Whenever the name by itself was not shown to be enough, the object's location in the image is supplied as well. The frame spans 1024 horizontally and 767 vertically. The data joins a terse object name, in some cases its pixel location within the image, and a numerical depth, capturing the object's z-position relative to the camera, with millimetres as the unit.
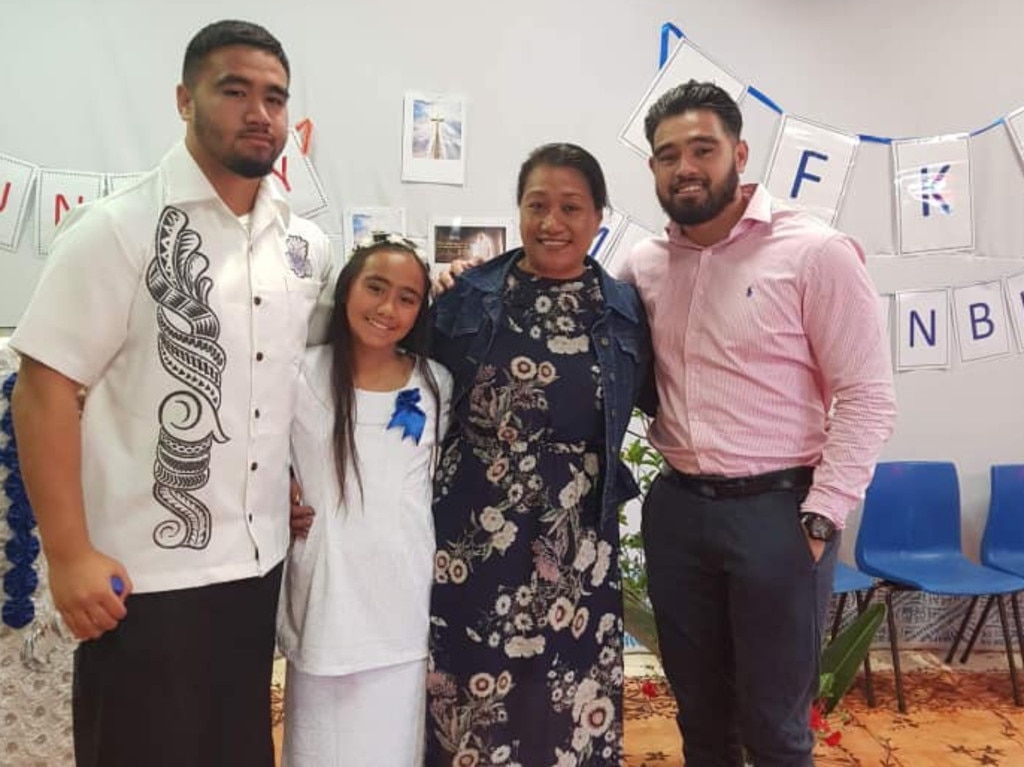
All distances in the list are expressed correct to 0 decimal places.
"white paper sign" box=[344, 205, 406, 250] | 2855
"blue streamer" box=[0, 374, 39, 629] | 1755
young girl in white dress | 1495
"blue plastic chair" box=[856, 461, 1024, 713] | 2963
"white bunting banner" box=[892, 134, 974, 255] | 3088
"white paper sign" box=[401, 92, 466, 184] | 2848
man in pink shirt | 1544
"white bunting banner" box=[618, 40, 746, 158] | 2951
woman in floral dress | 1587
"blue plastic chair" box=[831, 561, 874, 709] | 2732
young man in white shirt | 1187
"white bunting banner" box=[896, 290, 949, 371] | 3131
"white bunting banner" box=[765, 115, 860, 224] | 3045
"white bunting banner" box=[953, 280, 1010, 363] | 3139
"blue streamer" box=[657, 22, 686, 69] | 2939
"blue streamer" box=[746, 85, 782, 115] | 3018
